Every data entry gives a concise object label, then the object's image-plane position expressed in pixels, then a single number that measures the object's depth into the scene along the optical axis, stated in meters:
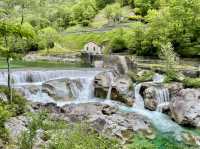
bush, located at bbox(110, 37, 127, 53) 76.12
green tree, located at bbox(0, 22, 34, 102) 18.06
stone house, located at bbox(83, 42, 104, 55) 82.06
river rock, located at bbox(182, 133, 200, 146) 31.81
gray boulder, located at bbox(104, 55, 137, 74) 56.95
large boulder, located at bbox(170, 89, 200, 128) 38.34
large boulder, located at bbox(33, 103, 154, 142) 32.75
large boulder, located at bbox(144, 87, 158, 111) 43.81
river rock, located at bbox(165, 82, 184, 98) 44.91
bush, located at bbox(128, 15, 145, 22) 97.38
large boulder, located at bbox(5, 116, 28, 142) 26.20
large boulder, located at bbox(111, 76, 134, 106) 45.47
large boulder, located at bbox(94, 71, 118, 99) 47.59
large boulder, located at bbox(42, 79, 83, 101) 46.59
